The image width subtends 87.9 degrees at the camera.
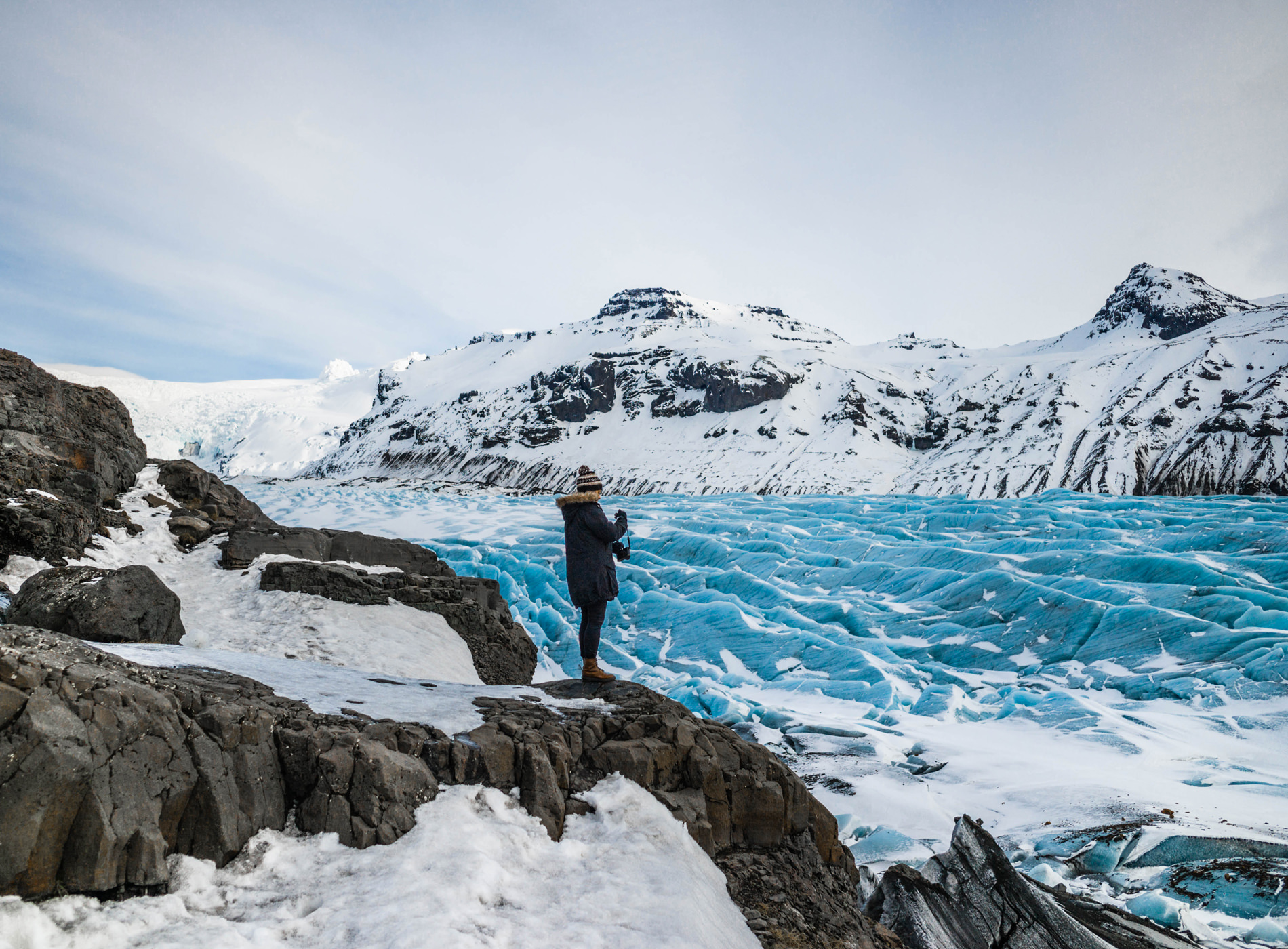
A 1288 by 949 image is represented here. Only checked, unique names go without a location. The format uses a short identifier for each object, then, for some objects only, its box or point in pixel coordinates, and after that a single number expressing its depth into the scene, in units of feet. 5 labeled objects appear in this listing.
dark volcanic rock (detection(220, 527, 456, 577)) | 30.53
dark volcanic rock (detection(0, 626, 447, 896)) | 7.87
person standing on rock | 18.75
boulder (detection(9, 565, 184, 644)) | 17.46
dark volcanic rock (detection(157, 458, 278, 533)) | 34.96
